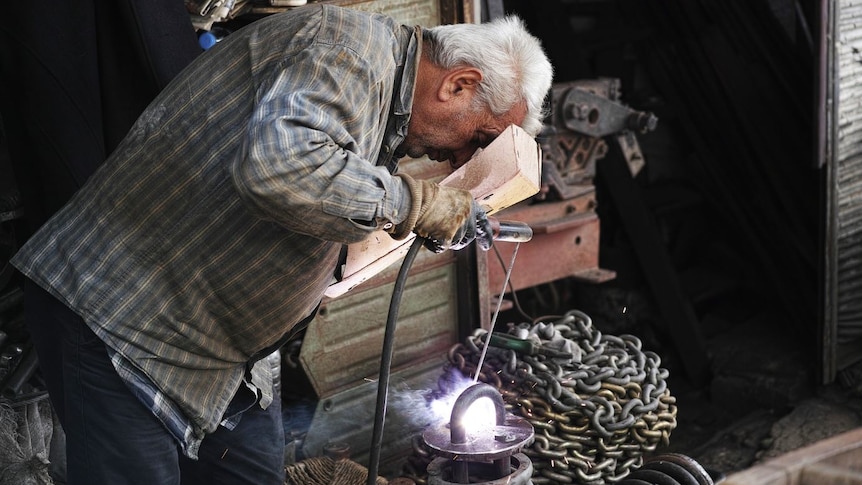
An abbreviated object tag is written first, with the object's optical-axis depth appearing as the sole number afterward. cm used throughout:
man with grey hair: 210
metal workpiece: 276
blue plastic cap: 343
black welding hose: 242
